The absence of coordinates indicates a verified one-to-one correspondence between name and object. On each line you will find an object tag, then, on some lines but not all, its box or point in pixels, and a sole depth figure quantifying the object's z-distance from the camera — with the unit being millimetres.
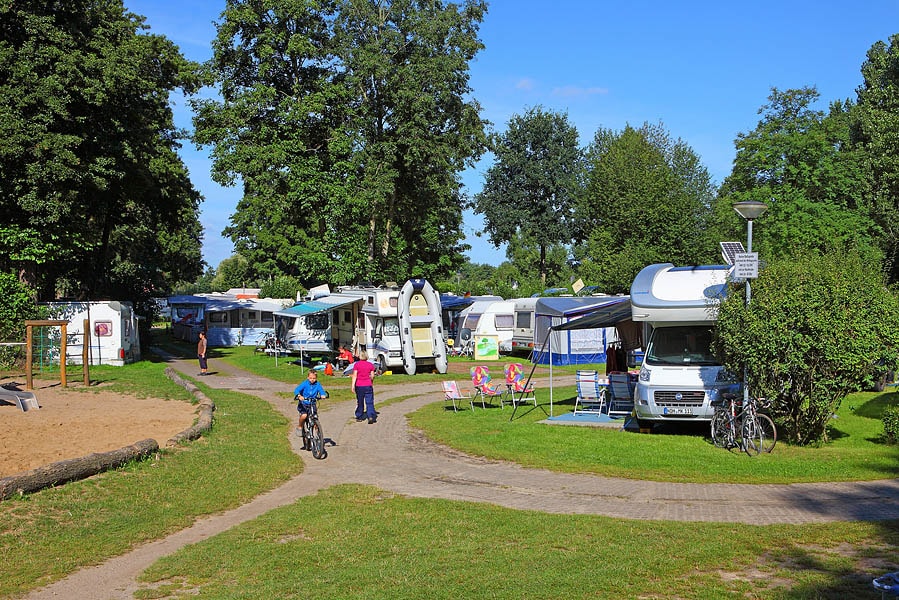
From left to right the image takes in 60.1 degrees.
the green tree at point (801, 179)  34906
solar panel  13734
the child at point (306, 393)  13719
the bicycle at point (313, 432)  13484
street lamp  12711
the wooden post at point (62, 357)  22828
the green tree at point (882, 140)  34844
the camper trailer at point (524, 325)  36844
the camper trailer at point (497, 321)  38000
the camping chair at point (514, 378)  19480
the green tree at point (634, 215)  48266
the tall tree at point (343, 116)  35562
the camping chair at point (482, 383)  19406
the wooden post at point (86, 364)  23344
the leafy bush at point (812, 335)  11797
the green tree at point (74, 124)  25766
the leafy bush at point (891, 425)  13008
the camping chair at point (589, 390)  17281
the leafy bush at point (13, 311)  26922
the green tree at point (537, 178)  57719
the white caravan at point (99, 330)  29375
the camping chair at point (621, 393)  16688
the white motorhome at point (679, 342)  13625
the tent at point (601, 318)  16453
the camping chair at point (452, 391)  18266
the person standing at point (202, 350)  28422
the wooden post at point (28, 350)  21234
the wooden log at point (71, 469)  9719
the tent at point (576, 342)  33844
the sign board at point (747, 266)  12398
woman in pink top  17438
